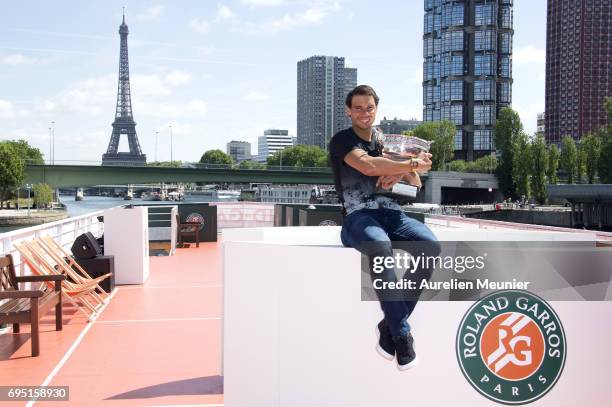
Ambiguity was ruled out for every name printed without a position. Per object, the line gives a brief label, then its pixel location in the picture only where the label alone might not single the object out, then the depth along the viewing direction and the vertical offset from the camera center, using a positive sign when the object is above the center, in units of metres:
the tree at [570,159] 77.44 +3.02
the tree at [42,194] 80.19 -1.35
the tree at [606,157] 70.94 +3.00
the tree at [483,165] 98.81 +2.94
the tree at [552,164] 76.69 +2.42
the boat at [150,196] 133.32 -2.70
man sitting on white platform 4.00 -0.11
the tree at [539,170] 74.81 +1.71
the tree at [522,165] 75.94 +2.27
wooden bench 6.47 -1.20
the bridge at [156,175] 61.31 +0.80
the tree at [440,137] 100.75 +7.14
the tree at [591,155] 75.12 +3.44
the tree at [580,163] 77.12 +2.57
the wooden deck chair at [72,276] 7.94 -1.17
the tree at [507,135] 85.62 +6.30
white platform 4.05 -0.93
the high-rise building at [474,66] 112.25 +19.57
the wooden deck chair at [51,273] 7.82 -1.05
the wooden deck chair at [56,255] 8.38 -0.88
